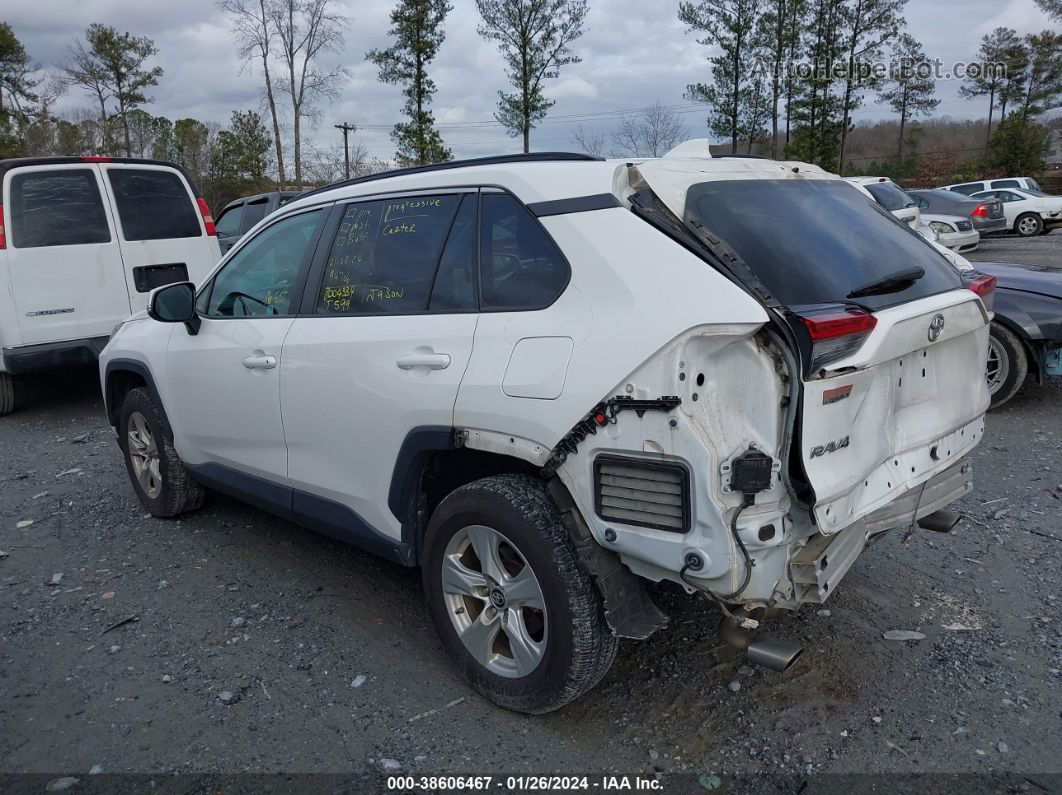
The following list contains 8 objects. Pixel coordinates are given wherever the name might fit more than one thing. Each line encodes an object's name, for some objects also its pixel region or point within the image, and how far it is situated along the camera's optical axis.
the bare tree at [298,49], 31.22
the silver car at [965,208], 19.30
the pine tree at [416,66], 29.42
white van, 7.16
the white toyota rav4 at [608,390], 2.44
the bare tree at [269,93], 31.75
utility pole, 38.84
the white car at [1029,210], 23.52
